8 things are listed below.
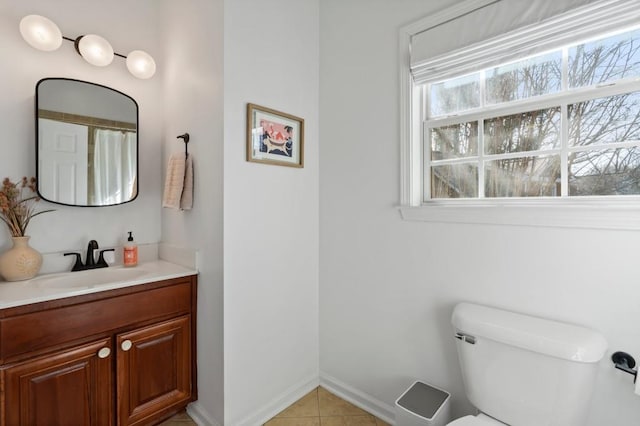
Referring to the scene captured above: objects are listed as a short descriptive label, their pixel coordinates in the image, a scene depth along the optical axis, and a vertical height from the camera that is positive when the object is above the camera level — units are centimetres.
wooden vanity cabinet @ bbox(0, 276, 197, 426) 116 -65
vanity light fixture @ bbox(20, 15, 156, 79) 145 +90
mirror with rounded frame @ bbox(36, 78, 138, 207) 157 +40
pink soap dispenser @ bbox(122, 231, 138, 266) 175 -25
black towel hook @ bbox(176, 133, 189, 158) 170 +42
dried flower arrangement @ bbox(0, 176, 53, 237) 144 +4
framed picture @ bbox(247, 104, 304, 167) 159 +44
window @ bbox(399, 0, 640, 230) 111 +45
